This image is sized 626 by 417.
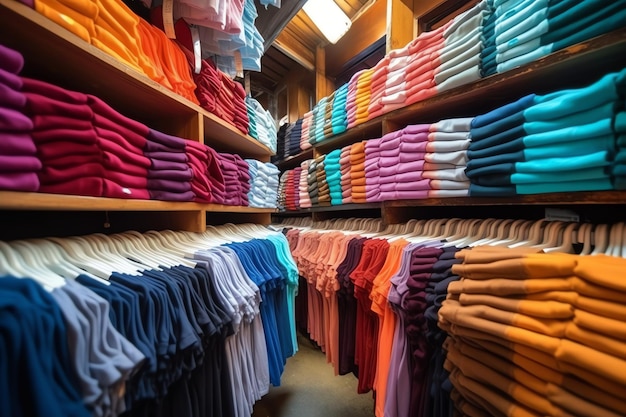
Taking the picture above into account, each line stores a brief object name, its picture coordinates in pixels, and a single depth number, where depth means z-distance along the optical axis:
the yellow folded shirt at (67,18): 0.59
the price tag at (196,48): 1.14
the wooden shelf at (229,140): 1.37
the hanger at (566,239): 0.81
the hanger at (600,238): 0.74
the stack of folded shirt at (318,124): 2.26
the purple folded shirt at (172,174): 0.91
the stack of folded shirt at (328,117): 2.12
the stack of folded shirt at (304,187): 2.36
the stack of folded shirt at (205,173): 1.06
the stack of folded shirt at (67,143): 0.57
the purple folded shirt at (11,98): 0.47
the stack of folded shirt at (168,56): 0.95
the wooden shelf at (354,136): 1.75
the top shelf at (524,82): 0.82
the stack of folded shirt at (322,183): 2.11
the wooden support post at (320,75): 2.75
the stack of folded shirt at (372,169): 1.60
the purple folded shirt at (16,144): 0.48
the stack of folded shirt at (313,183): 2.22
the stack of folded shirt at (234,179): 1.42
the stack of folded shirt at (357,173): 1.74
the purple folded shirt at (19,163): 0.48
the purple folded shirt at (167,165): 0.91
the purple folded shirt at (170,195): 0.92
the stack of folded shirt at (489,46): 1.08
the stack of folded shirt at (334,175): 1.96
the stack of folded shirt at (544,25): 0.79
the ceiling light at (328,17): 2.05
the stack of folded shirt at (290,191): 2.60
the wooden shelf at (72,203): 0.50
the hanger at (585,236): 0.78
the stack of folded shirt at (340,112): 1.98
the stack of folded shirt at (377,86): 1.60
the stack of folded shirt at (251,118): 1.78
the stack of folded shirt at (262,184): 1.76
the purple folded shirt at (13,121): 0.48
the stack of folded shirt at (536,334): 0.44
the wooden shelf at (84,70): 0.58
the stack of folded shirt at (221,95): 1.27
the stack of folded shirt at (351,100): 1.86
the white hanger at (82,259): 0.61
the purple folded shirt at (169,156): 0.90
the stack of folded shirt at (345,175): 1.85
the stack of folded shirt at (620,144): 0.69
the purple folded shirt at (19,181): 0.48
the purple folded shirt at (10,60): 0.48
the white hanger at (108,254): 0.68
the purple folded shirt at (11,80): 0.47
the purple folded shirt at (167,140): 0.91
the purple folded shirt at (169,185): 0.91
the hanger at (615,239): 0.70
